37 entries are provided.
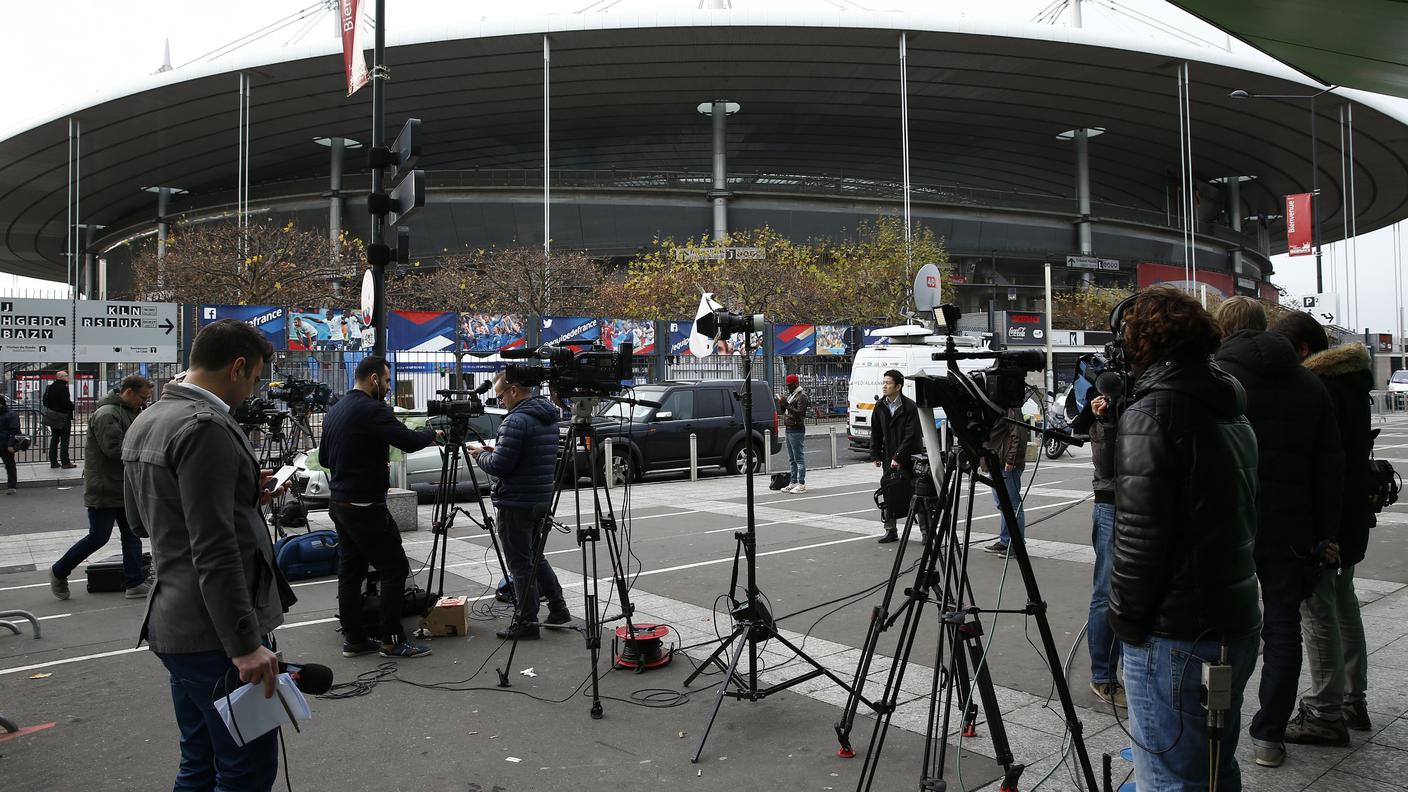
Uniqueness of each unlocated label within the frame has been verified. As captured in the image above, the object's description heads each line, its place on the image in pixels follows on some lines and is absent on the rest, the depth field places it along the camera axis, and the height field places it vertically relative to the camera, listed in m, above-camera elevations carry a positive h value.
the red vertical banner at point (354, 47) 11.05 +4.49
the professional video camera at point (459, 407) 6.70 +0.08
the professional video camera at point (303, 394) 8.30 +0.24
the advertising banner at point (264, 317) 20.41 +2.34
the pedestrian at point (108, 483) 8.00 -0.52
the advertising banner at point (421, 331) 22.88 +2.18
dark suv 17.20 -0.23
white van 20.11 +1.07
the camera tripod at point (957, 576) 3.39 -0.65
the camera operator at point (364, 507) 6.24 -0.59
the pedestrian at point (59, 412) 19.20 +0.25
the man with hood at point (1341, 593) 4.31 -0.89
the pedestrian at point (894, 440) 8.88 -0.32
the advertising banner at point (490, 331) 24.33 +2.29
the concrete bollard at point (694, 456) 17.56 -0.78
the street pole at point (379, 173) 9.66 +2.69
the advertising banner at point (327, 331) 21.98 +2.13
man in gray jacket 2.91 -0.45
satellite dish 17.80 +2.43
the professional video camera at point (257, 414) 9.21 +0.08
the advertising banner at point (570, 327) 25.86 +2.50
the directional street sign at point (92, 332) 19.41 +1.95
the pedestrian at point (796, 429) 16.05 -0.28
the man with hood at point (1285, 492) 4.03 -0.38
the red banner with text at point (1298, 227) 33.28 +6.53
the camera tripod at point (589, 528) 5.42 -0.69
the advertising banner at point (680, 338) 26.86 +2.22
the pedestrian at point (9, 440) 16.81 -0.28
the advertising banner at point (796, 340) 28.48 +2.25
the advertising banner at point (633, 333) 26.12 +2.33
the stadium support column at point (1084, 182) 54.69 +13.65
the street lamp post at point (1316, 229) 29.49 +5.88
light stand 5.09 -1.18
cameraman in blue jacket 6.60 -0.40
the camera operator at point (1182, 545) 2.71 -0.40
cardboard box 6.78 -1.48
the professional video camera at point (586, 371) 5.70 +0.28
